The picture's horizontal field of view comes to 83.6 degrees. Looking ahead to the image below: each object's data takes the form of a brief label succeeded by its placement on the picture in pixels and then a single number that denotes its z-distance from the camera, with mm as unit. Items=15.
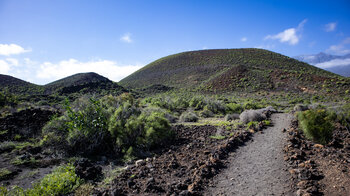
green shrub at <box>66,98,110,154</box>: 7141
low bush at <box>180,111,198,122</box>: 13258
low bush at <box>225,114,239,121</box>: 12617
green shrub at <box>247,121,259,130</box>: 9161
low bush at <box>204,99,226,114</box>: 17572
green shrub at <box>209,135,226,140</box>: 8068
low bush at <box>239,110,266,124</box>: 10984
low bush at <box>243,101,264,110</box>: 17766
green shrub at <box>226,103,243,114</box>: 17250
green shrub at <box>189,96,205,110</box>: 20061
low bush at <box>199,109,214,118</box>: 15477
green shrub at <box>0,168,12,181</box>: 5414
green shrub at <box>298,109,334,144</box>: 6195
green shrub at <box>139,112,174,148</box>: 7543
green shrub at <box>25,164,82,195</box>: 4250
